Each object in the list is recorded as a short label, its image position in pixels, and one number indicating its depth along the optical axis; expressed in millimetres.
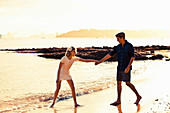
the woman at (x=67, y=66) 7676
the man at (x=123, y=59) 7438
